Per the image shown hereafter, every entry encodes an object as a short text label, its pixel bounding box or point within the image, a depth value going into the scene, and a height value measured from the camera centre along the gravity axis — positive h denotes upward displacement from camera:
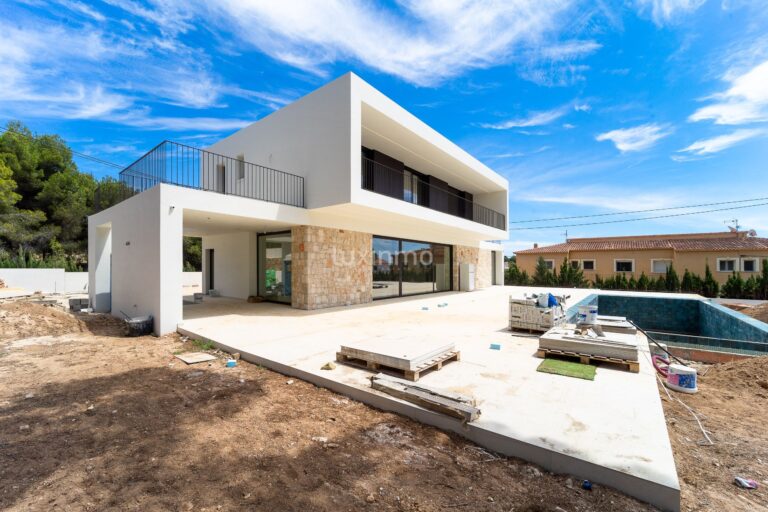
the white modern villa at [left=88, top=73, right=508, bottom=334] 8.38 +1.46
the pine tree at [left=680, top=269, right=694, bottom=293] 20.55 -1.46
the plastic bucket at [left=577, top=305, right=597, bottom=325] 6.27 -1.09
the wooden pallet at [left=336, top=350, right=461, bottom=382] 4.18 -1.51
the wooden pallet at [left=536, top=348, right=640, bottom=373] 4.61 -1.50
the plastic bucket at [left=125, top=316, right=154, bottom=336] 7.37 -1.52
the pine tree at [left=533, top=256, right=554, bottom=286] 23.25 -1.15
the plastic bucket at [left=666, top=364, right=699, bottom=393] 4.87 -1.84
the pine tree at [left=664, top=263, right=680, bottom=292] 20.56 -1.39
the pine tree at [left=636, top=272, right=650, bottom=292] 20.97 -1.50
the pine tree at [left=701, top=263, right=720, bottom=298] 19.86 -1.66
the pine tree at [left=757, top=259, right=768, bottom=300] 18.53 -1.48
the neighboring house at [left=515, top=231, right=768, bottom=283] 23.67 +0.50
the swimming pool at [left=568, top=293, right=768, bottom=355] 8.02 -2.12
